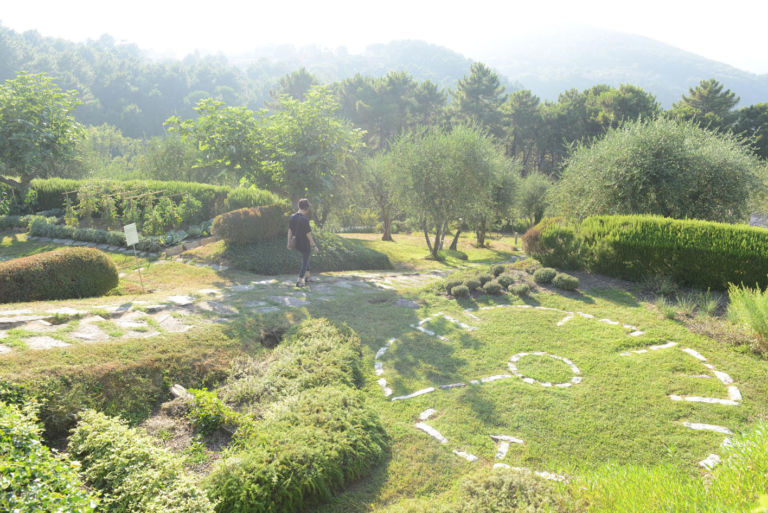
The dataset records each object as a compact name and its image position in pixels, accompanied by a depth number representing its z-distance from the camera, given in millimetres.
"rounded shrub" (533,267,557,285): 10414
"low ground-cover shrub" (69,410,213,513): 2955
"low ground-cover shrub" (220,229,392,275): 12555
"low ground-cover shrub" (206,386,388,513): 3289
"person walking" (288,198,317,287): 10117
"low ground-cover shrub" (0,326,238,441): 3994
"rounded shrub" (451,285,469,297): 9859
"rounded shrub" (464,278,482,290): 10133
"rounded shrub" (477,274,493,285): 10314
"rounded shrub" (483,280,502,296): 9898
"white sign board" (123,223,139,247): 8744
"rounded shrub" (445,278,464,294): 10258
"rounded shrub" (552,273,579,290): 9898
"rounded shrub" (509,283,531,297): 9695
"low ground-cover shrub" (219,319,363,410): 5051
